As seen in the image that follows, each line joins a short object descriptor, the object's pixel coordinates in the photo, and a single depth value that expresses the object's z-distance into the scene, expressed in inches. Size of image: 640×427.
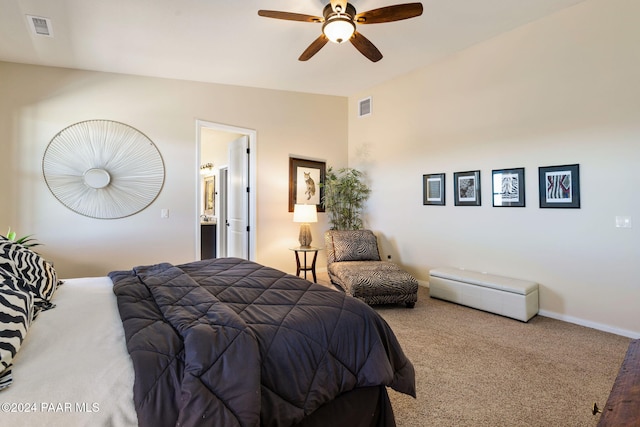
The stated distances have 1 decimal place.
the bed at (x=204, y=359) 35.7
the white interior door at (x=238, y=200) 187.0
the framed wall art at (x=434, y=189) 165.0
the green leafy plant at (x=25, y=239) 115.9
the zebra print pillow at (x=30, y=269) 57.5
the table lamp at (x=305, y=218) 175.3
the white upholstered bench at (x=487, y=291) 122.9
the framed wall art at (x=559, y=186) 120.6
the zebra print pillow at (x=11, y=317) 35.6
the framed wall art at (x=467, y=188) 150.9
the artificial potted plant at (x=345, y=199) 204.8
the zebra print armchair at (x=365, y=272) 137.6
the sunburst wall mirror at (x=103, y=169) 139.2
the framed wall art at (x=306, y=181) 197.6
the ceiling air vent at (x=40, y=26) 107.9
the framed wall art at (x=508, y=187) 135.5
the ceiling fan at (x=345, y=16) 91.1
